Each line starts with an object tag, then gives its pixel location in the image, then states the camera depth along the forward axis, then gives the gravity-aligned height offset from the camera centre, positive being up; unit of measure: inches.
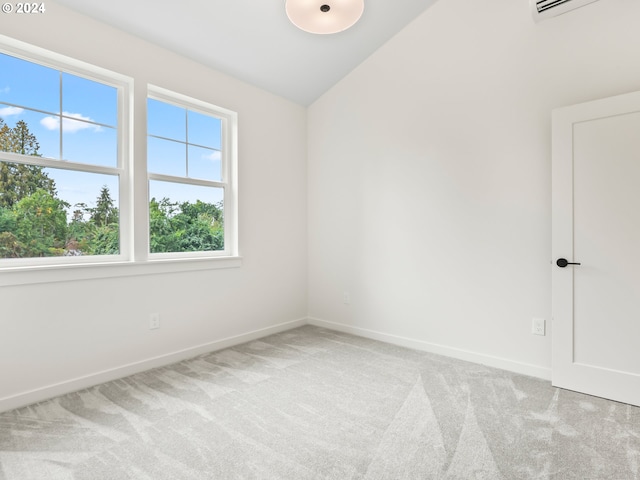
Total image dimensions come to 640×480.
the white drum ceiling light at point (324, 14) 83.7 +56.6
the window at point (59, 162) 89.2 +21.8
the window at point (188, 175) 117.2 +24.0
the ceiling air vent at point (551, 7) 94.9 +64.9
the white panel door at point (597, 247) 88.1 -2.2
